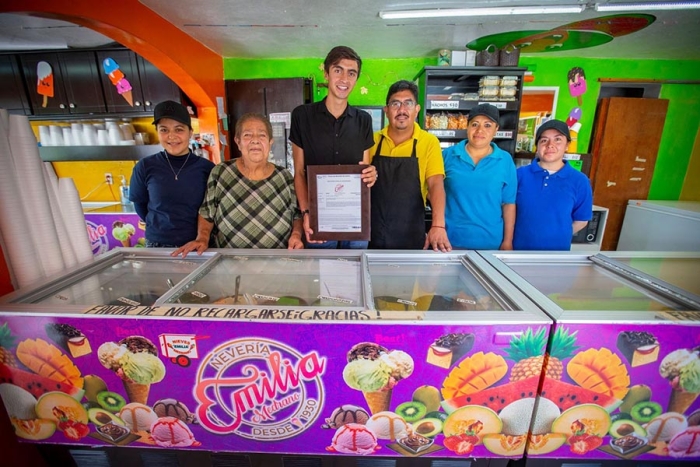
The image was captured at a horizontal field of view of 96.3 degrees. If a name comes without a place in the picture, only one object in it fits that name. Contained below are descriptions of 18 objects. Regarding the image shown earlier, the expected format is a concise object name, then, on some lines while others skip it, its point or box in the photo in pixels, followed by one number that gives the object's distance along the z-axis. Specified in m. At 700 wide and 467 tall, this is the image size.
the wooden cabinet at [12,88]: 3.92
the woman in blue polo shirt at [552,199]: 1.93
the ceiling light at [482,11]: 2.90
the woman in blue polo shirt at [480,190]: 1.91
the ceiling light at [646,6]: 2.72
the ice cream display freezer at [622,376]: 0.86
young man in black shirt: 1.86
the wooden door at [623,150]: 4.50
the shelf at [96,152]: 3.90
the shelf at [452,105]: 4.06
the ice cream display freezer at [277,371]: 0.88
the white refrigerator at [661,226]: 3.54
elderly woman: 1.59
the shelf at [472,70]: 3.93
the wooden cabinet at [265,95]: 4.50
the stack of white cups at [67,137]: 4.00
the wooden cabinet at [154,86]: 3.86
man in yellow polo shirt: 1.83
